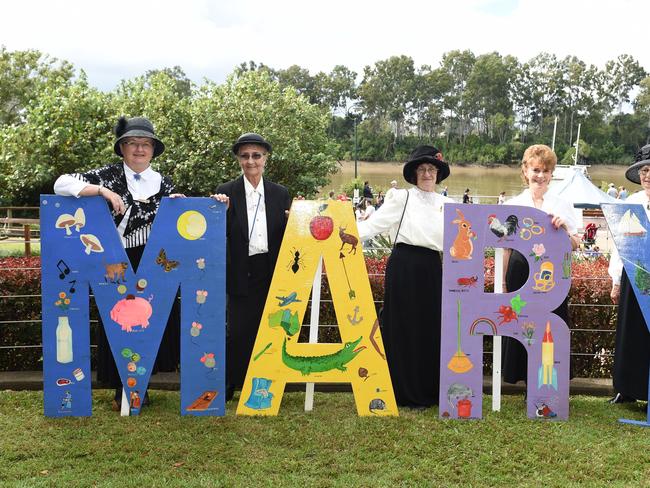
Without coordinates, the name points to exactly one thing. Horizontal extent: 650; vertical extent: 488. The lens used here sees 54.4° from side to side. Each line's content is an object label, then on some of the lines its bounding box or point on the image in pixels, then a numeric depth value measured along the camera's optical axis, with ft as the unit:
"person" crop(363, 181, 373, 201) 86.43
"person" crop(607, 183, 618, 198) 78.93
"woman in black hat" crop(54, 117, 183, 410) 13.16
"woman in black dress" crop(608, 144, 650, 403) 13.88
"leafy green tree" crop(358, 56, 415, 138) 260.21
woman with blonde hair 13.53
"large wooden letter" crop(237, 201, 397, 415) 13.46
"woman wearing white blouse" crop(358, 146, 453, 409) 13.76
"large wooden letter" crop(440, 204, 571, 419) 13.32
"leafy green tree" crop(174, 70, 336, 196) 56.70
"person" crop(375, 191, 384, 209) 91.99
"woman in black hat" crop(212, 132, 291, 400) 13.92
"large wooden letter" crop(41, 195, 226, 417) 13.02
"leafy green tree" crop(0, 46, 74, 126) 89.76
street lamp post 264.31
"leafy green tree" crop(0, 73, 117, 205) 57.47
